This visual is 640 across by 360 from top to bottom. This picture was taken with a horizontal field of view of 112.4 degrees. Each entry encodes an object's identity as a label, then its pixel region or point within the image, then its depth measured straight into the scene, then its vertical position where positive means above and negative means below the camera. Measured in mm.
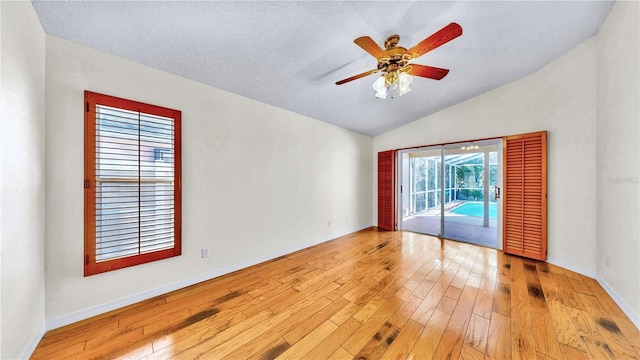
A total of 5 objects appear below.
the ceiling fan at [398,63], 1659 +1070
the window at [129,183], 1974 -41
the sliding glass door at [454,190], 4289 -250
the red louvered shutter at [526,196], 3248 -250
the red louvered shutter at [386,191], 5129 -291
